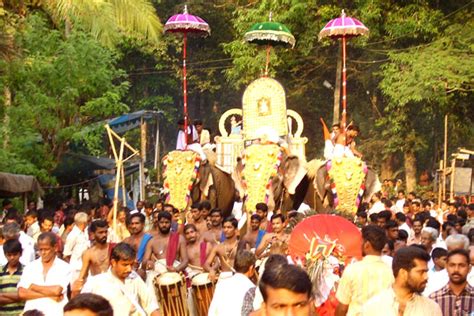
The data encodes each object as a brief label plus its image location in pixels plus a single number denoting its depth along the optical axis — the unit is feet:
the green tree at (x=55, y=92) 72.59
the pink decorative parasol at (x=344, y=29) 58.70
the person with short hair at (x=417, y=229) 44.89
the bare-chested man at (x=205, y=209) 47.94
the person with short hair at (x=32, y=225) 48.14
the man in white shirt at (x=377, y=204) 63.83
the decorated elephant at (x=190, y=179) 58.03
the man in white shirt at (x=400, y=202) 70.58
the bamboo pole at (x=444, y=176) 86.80
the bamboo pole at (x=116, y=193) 49.54
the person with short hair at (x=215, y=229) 42.98
